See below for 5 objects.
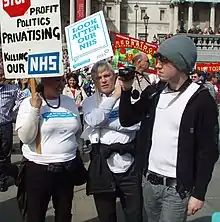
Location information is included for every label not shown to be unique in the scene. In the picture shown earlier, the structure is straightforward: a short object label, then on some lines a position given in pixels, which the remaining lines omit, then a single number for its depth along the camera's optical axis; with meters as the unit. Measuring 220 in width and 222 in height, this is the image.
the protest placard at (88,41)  4.43
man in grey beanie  2.89
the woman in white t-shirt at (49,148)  3.66
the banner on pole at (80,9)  39.97
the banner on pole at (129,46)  10.39
